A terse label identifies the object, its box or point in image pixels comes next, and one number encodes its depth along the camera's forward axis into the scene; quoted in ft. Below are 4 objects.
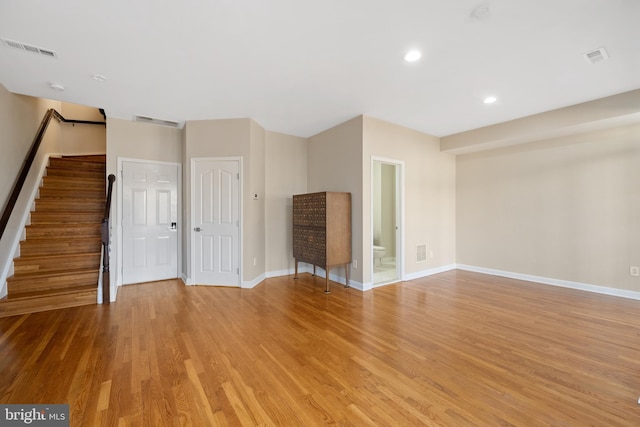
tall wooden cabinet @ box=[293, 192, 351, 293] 13.35
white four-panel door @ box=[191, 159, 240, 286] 14.35
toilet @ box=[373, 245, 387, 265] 19.31
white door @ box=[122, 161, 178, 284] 14.39
